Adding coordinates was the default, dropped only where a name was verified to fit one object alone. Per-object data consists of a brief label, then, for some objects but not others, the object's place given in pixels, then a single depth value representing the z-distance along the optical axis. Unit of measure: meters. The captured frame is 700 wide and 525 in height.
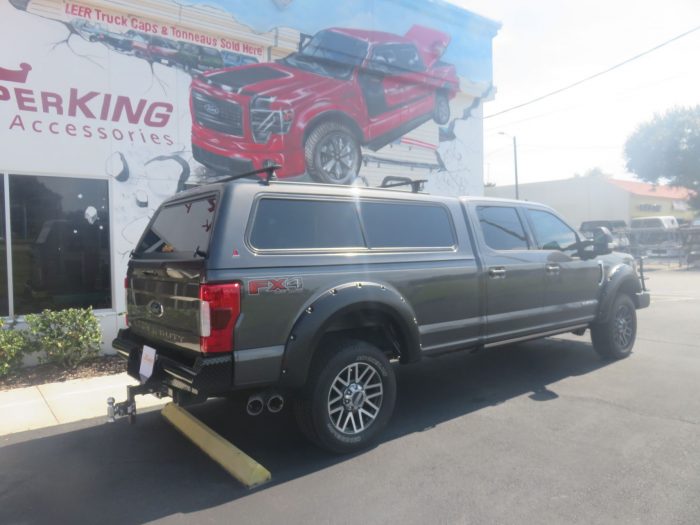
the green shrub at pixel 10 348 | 6.07
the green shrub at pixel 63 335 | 6.36
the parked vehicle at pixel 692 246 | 22.31
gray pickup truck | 3.51
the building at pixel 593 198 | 45.19
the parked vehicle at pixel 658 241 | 25.56
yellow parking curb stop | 3.55
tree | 36.31
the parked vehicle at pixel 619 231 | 23.16
